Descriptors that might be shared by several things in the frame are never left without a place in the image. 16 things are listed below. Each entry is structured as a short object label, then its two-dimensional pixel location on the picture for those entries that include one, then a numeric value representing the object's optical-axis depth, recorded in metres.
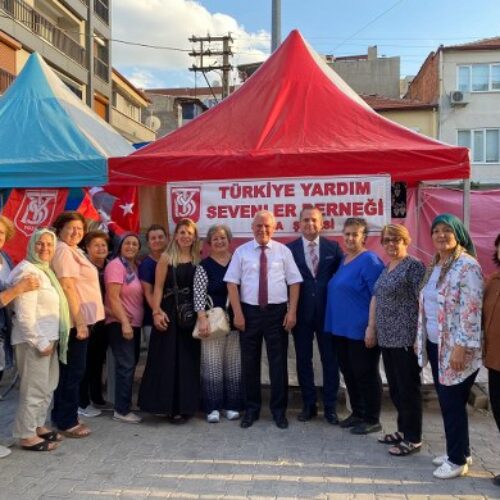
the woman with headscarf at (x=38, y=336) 3.98
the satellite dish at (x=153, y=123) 30.66
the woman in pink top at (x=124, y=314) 4.71
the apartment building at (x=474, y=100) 27.52
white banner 5.35
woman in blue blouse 4.46
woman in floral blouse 3.55
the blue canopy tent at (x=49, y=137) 5.81
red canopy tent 5.16
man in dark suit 4.78
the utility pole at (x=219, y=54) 27.55
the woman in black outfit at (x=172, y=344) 4.75
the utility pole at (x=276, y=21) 9.91
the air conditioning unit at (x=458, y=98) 26.94
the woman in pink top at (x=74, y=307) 4.34
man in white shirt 4.65
